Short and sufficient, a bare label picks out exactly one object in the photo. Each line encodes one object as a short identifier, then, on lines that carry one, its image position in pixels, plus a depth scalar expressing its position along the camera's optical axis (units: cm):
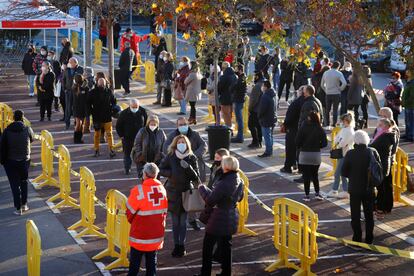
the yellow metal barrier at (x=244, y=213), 1399
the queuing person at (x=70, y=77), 2209
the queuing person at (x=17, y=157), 1502
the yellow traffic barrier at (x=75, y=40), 3938
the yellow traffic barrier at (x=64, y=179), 1555
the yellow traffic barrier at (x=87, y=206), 1356
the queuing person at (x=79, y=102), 2083
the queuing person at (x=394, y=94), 2184
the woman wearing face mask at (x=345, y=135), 1585
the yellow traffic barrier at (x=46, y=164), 1697
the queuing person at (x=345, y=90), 2364
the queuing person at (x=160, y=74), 2588
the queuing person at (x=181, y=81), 2400
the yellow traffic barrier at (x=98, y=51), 3662
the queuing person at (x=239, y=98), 2100
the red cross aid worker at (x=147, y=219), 1108
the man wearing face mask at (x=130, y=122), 1761
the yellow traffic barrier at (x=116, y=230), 1217
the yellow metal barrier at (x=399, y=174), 1603
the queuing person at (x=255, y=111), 2002
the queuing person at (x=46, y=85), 2331
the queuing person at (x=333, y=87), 2286
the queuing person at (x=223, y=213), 1142
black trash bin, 1934
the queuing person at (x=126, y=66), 2791
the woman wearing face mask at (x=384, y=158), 1473
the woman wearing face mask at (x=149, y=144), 1599
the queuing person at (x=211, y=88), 2296
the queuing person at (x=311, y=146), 1573
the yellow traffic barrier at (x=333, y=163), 1788
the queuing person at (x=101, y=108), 1938
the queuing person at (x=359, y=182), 1297
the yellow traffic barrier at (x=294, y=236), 1158
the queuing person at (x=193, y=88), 2352
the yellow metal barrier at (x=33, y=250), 1043
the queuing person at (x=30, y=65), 2791
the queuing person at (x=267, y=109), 1909
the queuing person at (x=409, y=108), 2094
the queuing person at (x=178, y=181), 1266
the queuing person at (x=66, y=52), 2864
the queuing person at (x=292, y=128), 1762
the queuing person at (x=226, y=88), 2136
